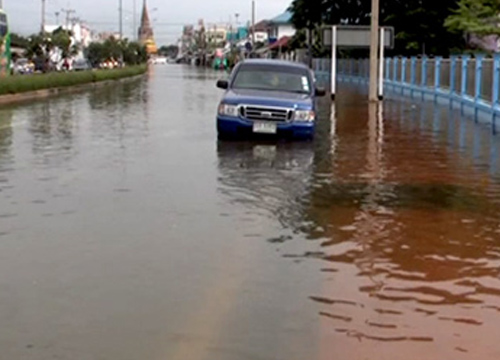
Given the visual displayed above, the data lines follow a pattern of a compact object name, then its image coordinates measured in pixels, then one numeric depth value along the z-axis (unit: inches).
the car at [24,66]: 2635.3
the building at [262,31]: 5316.4
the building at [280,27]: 5019.7
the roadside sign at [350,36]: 1385.3
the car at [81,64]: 3302.4
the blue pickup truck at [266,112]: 631.8
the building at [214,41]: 7571.9
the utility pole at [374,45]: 1192.2
